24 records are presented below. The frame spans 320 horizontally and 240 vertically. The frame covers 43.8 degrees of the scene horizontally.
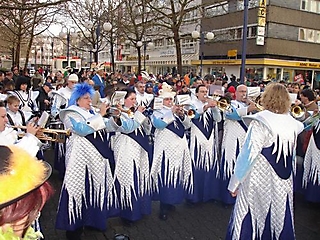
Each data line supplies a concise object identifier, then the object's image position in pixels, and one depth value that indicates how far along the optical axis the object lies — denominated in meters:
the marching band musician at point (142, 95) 7.05
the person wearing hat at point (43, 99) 9.91
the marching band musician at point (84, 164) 4.52
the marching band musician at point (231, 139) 6.02
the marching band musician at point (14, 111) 5.41
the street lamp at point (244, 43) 11.60
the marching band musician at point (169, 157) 5.57
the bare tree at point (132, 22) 23.39
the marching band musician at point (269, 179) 3.93
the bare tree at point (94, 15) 22.20
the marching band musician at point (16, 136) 3.22
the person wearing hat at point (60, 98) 7.82
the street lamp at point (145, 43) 25.76
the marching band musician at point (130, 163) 5.12
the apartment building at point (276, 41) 35.56
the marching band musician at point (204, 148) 5.97
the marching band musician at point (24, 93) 8.05
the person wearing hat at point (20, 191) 1.51
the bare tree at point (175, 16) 20.99
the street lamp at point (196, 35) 20.72
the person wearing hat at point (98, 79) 12.05
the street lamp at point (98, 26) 18.69
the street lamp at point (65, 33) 23.74
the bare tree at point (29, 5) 9.62
